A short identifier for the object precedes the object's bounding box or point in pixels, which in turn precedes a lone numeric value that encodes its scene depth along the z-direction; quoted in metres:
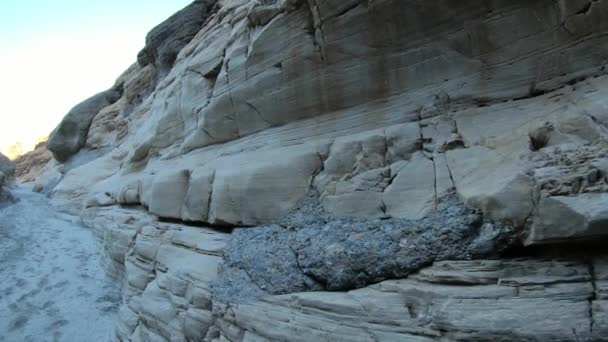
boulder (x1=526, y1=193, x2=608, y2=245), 2.94
